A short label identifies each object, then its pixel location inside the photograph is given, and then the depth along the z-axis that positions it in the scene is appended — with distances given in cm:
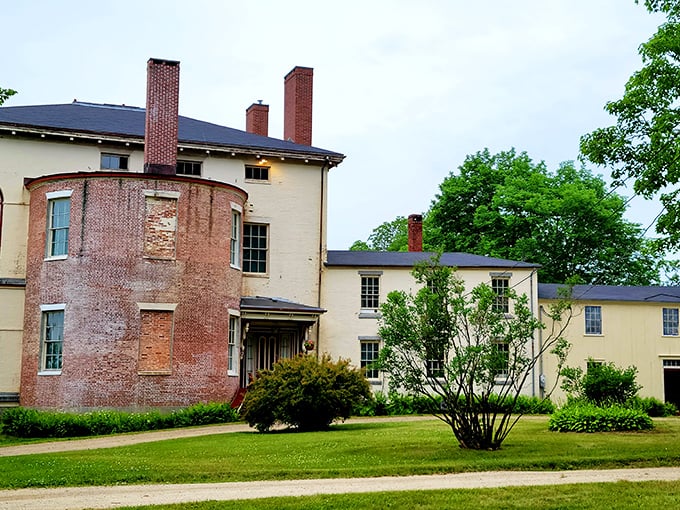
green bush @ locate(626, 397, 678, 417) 3459
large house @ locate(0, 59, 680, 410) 2767
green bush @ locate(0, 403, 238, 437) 2494
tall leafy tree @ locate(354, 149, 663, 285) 5328
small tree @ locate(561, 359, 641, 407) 2728
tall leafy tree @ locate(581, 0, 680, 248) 1939
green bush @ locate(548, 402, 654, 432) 2195
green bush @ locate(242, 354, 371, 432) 2306
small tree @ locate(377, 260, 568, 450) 1750
